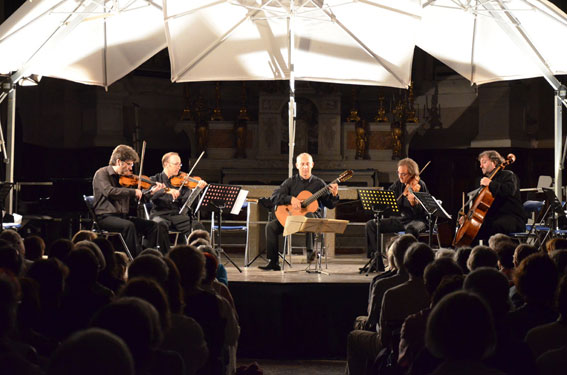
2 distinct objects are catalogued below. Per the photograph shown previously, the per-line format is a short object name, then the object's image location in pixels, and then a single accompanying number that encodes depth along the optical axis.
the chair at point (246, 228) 9.84
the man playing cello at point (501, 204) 9.55
